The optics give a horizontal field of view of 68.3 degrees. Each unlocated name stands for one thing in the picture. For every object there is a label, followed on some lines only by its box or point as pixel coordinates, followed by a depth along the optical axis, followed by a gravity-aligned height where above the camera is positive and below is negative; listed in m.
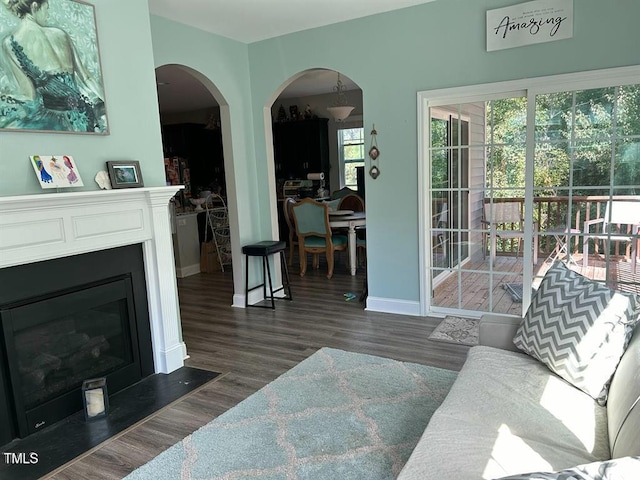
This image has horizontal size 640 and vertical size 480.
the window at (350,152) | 8.74 +0.43
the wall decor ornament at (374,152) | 4.38 +0.21
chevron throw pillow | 1.96 -0.72
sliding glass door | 3.54 -0.17
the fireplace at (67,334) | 2.54 -0.88
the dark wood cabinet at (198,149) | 9.68 +0.70
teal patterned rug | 2.22 -1.34
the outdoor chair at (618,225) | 3.53 -0.47
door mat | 3.75 -1.33
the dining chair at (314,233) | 6.08 -0.73
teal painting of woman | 2.51 +0.69
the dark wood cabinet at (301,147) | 8.59 +0.57
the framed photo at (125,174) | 2.99 +0.08
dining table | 6.13 -0.64
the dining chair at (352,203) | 7.22 -0.42
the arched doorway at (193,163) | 6.69 +0.41
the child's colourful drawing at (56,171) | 2.61 +0.11
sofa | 1.54 -0.94
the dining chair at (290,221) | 6.93 -0.62
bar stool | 4.81 -0.79
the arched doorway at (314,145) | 8.55 +0.59
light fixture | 7.07 +1.00
